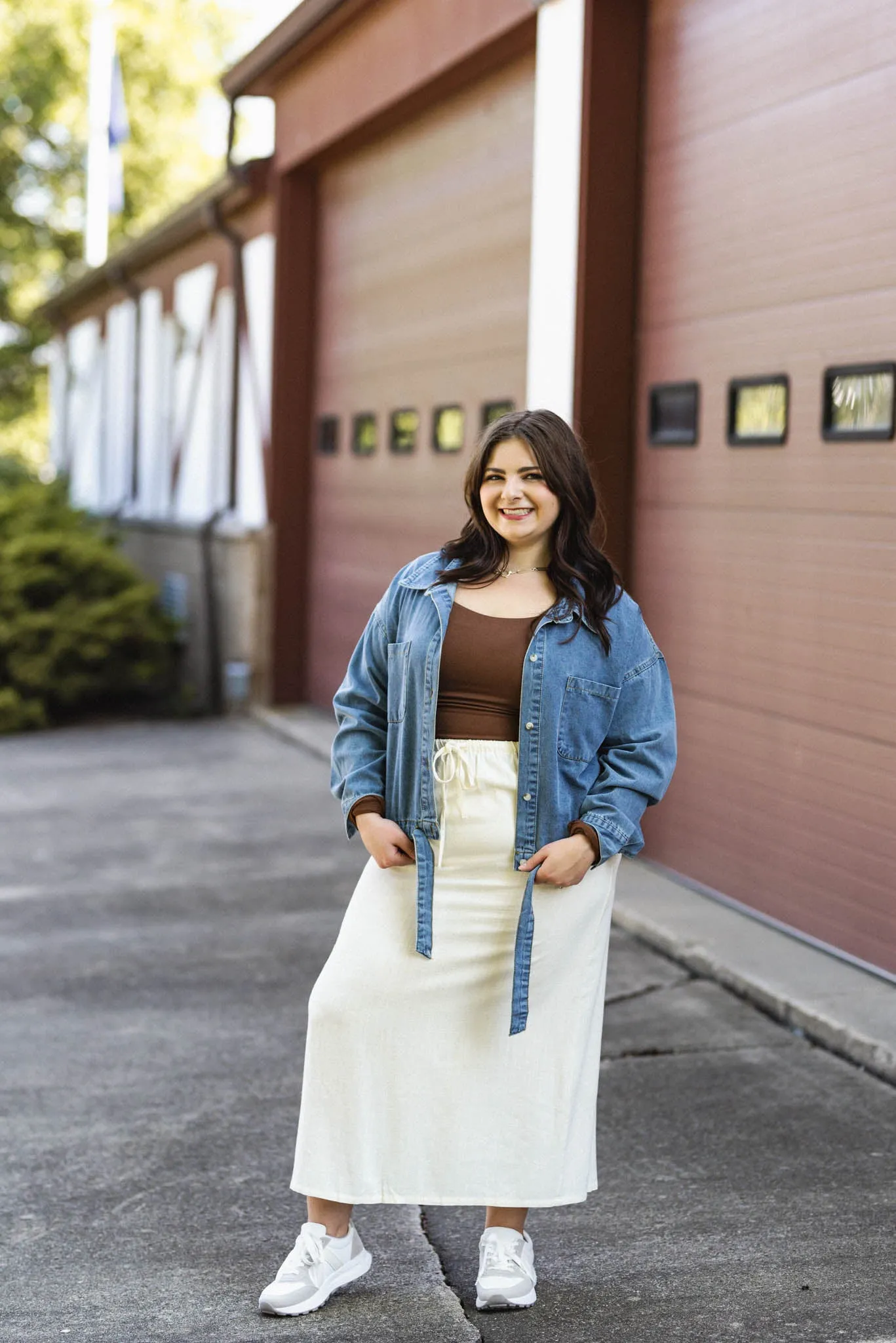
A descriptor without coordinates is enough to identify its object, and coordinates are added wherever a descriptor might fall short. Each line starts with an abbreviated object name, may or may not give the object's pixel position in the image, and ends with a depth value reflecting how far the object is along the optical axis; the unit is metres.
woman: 3.39
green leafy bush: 12.66
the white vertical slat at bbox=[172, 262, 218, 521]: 15.12
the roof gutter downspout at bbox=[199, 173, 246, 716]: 13.39
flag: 22.31
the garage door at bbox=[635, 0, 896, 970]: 5.86
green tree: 30.16
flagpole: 22.53
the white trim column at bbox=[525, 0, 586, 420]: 7.61
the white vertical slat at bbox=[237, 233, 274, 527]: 12.94
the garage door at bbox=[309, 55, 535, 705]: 9.19
